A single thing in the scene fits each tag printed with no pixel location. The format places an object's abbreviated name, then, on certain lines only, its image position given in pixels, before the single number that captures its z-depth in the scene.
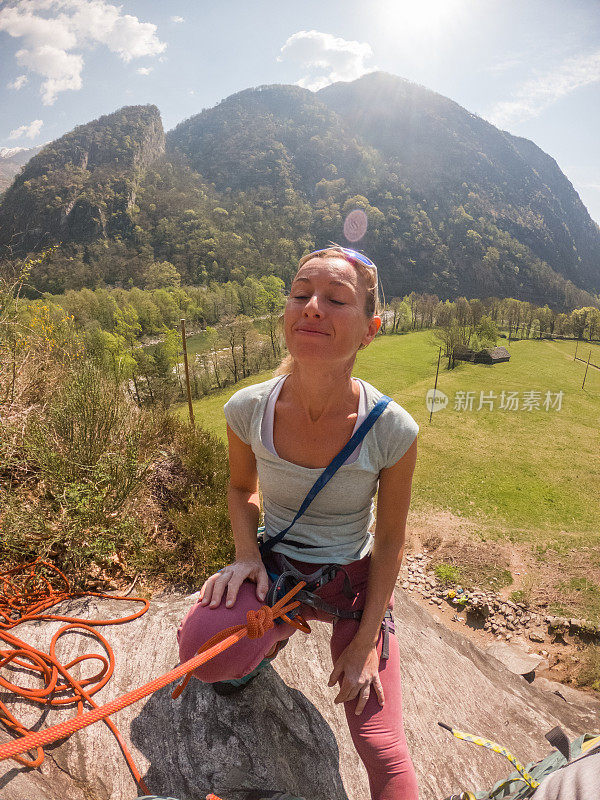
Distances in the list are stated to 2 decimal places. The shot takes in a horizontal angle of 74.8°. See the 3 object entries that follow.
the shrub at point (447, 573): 10.30
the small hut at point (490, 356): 43.50
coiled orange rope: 1.14
